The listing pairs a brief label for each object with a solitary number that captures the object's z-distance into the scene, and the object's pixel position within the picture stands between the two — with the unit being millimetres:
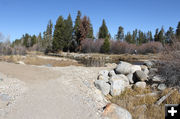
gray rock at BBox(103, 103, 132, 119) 3254
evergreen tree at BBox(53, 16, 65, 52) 36500
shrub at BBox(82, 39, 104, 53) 35462
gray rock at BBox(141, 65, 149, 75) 8514
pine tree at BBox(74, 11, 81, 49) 38906
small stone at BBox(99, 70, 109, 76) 8043
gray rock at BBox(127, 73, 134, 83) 7851
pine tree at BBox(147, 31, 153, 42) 57450
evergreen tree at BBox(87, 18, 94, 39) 39606
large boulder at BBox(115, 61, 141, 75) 8227
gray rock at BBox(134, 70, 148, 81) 7703
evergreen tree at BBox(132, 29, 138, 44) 60500
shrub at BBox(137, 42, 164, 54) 32938
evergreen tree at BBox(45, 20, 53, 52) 40781
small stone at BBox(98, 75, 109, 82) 7176
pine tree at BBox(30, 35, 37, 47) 52775
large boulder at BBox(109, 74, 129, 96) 6166
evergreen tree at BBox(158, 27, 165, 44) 43750
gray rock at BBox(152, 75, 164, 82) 7161
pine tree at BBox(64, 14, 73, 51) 37969
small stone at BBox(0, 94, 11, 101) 3577
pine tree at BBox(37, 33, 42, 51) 44759
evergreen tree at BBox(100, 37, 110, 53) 33375
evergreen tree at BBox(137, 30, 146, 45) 55081
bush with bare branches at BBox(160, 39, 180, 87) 6344
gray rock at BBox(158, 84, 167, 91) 6268
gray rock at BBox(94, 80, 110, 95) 6000
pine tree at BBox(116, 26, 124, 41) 53122
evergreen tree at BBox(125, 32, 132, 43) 48334
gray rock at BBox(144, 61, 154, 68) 9984
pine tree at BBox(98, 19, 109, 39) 43041
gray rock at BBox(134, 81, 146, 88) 6896
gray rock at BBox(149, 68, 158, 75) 8172
